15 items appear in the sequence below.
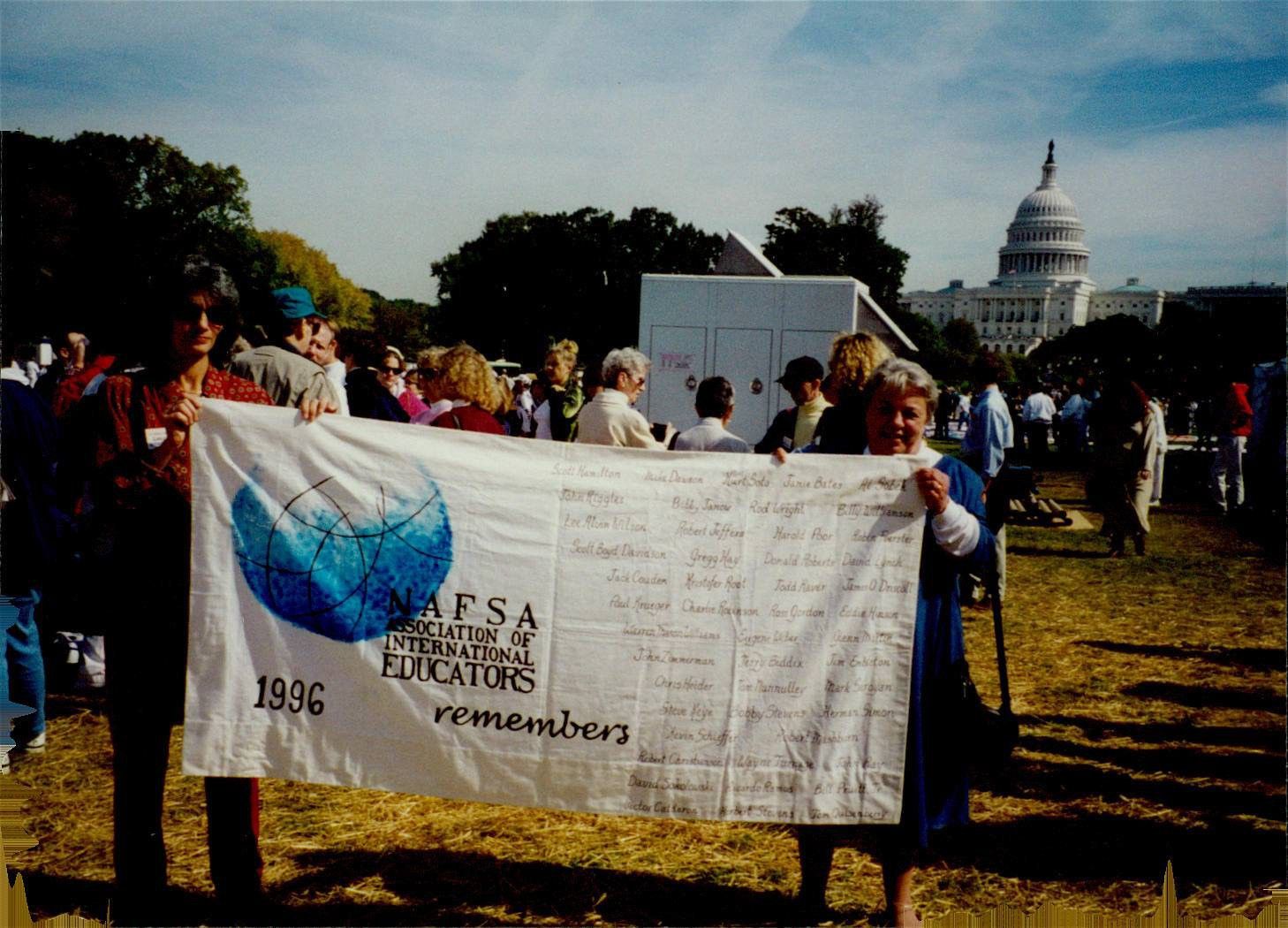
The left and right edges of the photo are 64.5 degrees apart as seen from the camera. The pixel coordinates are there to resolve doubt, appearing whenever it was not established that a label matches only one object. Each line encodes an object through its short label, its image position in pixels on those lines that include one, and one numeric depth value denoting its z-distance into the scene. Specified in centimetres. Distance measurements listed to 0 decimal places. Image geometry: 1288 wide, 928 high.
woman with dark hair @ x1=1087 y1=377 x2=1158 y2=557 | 1206
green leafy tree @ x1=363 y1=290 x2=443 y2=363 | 8181
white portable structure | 1170
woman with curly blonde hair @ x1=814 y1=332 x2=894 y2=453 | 465
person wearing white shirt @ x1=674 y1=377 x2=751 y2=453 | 595
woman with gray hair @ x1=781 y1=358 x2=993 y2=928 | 335
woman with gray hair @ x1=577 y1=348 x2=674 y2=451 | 620
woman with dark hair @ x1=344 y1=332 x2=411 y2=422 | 619
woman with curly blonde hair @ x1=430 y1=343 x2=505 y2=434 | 550
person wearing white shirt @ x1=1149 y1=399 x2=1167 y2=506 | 1424
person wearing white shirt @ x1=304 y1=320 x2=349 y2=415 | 517
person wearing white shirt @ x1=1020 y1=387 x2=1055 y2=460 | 2330
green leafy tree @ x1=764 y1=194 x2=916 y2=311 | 6194
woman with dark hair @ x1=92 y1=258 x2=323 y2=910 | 320
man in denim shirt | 891
